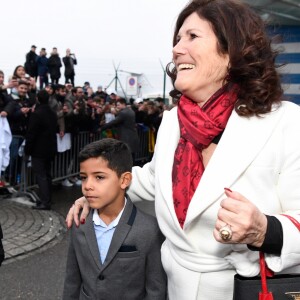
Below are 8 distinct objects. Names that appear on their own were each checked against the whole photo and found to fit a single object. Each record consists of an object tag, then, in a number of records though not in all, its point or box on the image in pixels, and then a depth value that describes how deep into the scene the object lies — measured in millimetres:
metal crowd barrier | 7297
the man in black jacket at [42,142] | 6652
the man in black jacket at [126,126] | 9664
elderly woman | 1495
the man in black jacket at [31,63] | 17391
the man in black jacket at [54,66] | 18672
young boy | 1992
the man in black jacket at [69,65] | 20062
